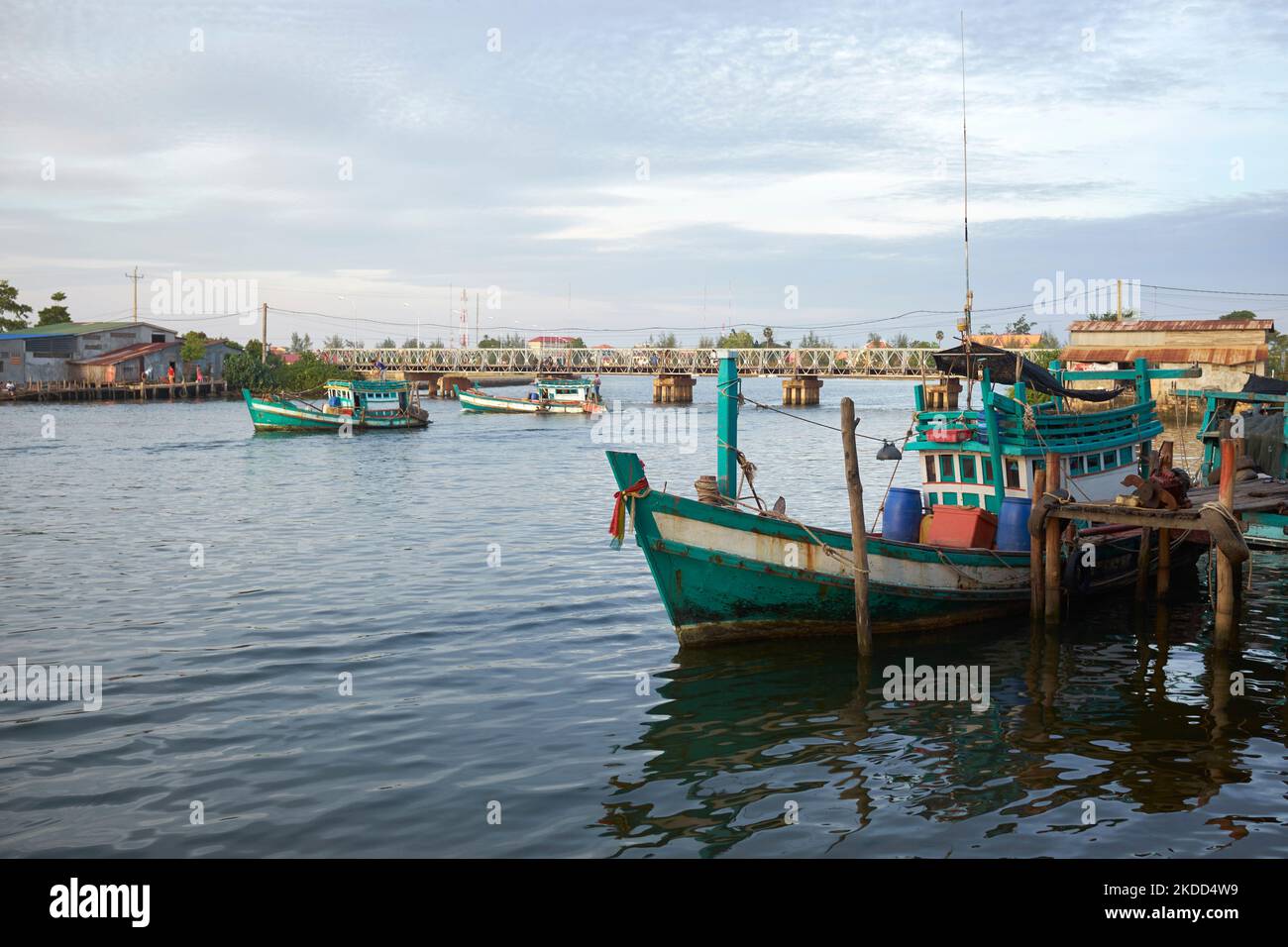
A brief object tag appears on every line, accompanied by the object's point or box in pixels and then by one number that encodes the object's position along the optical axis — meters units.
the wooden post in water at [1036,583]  18.48
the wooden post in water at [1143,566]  20.09
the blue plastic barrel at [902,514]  19.22
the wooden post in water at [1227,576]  16.59
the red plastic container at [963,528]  19.16
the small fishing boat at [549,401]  99.19
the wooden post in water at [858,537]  16.14
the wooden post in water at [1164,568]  20.16
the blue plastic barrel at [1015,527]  19.69
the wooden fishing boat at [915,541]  16.42
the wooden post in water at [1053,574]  18.38
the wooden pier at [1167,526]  16.56
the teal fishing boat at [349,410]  68.44
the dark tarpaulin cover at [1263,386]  32.03
